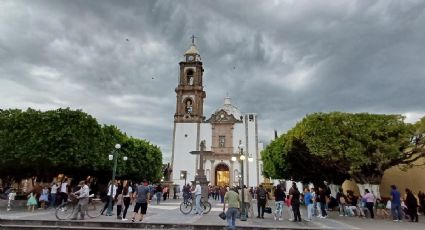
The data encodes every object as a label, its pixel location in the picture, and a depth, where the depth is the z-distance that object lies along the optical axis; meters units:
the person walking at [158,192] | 24.95
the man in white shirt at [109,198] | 14.83
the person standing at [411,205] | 15.26
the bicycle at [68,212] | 12.55
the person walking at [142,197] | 11.68
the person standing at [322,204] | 16.48
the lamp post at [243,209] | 14.02
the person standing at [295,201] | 14.04
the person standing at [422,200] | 18.72
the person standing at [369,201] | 16.44
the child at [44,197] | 18.04
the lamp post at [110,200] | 14.79
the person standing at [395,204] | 14.98
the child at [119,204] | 13.56
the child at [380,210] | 17.17
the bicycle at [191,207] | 16.78
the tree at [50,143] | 19.55
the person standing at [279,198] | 14.52
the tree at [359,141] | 17.91
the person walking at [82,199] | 12.15
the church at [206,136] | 46.88
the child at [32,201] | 16.53
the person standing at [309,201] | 14.80
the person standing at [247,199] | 14.65
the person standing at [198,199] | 15.88
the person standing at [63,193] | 18.30
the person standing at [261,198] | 14.69
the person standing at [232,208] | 10.22
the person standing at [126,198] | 13.23
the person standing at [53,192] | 18.25
